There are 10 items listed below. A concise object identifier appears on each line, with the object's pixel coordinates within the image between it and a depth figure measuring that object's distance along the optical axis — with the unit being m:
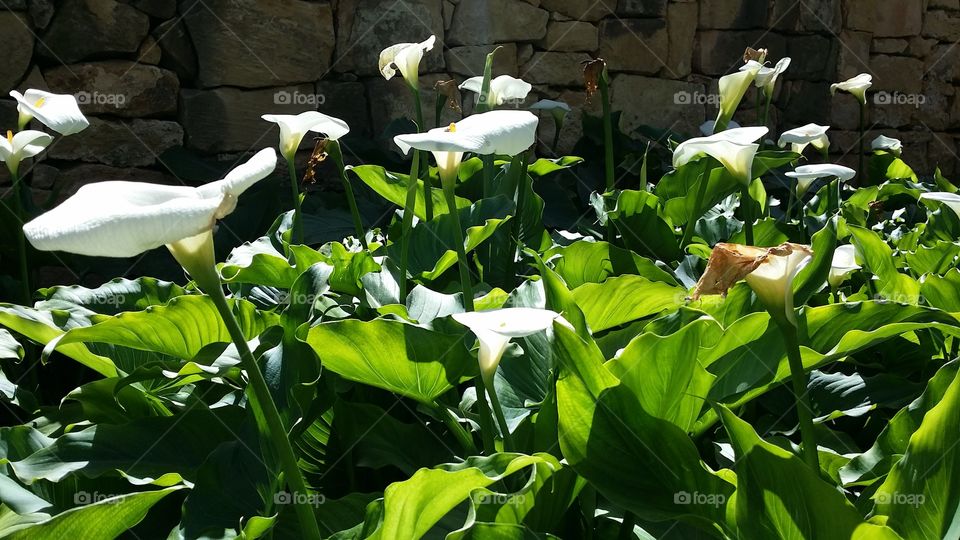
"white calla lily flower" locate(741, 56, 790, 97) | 1.51
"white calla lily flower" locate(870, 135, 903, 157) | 2.63
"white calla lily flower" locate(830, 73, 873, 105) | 2.06
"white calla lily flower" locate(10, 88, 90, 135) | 1.19
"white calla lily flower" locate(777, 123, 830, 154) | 1.48
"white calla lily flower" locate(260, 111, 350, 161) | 1.12
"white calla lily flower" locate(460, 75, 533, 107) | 1.44
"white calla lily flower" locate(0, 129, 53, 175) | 1.26
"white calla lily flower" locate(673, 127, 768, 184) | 0.97
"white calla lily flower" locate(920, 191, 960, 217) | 0.93
